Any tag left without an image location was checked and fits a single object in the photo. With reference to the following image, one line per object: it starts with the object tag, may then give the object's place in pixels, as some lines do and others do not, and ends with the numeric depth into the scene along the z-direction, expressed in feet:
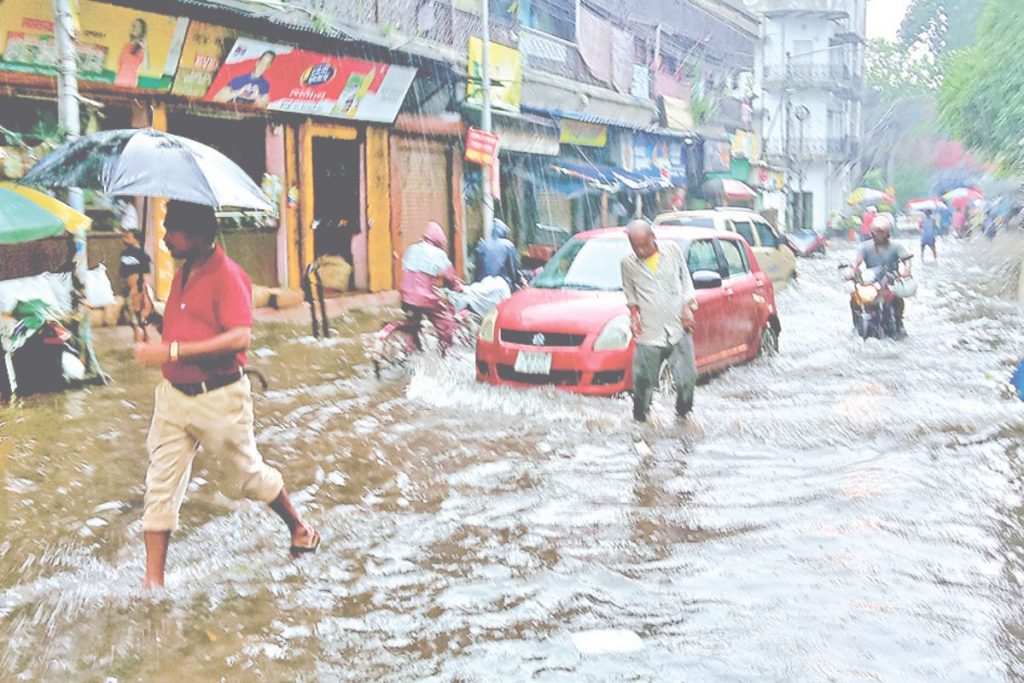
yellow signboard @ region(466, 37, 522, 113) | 65.57
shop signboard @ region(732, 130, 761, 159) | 131.13
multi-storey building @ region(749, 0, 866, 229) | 201.87
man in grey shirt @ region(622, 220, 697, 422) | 25.71
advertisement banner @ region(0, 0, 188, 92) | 37.83
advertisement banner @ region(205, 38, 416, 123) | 49.21
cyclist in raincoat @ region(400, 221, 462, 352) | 34.37
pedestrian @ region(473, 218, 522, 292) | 41.50
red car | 28.68
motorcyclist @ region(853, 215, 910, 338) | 39.17
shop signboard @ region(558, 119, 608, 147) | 82.99
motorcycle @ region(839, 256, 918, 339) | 39.45
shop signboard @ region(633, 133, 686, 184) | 97.81
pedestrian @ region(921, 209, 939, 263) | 102.99
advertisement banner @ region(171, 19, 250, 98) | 45.88
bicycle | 34.91
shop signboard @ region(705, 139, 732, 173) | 118.21
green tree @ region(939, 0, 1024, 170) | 95.20
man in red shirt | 14.83
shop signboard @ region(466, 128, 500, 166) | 61.67
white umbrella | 16.51
